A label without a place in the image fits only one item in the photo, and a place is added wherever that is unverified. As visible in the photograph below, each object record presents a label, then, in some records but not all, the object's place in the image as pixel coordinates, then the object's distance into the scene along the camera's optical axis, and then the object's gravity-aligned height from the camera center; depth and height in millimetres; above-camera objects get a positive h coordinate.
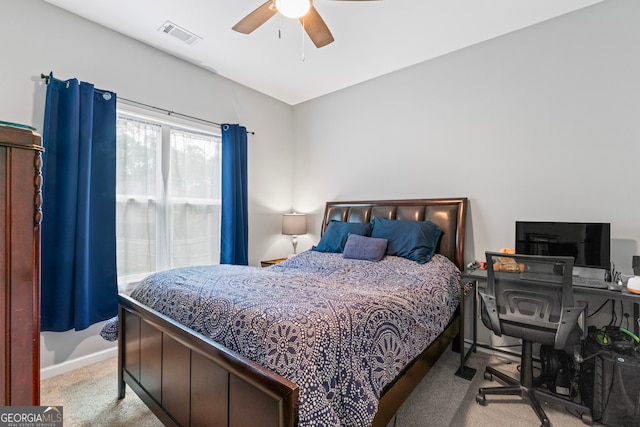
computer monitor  2098 -259
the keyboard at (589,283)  1862 -508
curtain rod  2294 +987
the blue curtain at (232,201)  3506 +45
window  2809 +107
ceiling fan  1797 +1286
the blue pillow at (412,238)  2686 -312
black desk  1774 -738
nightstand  3733 -758
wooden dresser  674 -150
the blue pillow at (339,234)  3129 -315
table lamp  4062 -280
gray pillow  2734 -413
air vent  2598 +1601
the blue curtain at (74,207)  2285 -28
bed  1128 -654
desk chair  1735 -662
